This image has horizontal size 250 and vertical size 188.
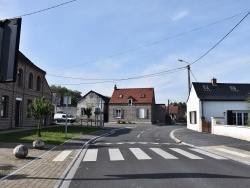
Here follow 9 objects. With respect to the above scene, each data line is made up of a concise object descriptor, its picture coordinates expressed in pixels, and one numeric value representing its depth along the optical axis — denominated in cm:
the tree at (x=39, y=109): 1319
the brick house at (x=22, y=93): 1796
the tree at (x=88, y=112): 2754
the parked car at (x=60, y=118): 3696
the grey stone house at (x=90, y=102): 4123
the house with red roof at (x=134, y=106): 3801
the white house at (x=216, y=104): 2179
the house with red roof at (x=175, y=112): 5603
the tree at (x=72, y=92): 6826
